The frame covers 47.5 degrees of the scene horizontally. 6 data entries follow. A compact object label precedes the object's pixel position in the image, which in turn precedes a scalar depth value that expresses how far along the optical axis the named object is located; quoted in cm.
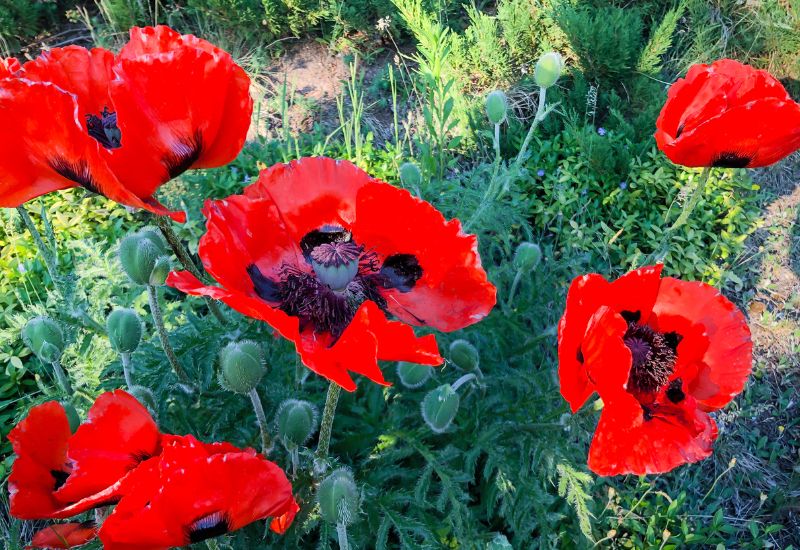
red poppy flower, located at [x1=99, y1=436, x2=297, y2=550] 40
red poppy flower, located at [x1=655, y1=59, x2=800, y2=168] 59
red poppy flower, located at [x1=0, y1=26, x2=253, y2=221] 44
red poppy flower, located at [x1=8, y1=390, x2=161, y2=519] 45
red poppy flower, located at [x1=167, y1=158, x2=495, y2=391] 47
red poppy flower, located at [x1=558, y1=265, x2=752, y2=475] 49
